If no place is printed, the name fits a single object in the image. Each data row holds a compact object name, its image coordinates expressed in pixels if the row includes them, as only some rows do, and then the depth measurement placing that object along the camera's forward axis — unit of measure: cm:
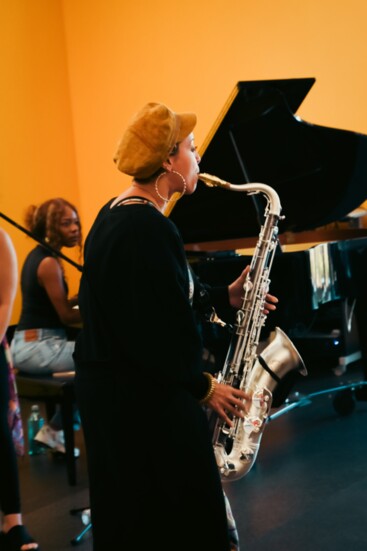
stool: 367
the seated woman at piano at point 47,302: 390
